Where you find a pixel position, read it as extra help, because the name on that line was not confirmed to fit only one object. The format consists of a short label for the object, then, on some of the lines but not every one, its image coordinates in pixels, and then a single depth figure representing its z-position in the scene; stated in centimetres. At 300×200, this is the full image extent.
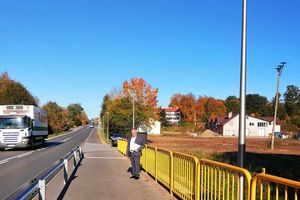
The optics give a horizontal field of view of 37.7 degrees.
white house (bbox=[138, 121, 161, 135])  12450
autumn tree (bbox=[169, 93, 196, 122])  16612
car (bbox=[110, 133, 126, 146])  4883
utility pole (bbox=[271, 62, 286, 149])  5578
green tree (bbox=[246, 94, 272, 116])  18088
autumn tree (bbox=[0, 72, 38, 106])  8062
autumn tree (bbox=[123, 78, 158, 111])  9334
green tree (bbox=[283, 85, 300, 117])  18150
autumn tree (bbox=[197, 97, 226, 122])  16888
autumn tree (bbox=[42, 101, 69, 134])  10819
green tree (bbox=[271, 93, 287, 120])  17062
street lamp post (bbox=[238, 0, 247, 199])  902
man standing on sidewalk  1427
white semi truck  3322
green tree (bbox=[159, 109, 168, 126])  16931
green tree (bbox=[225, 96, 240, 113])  18312
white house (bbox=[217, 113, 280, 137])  12962
